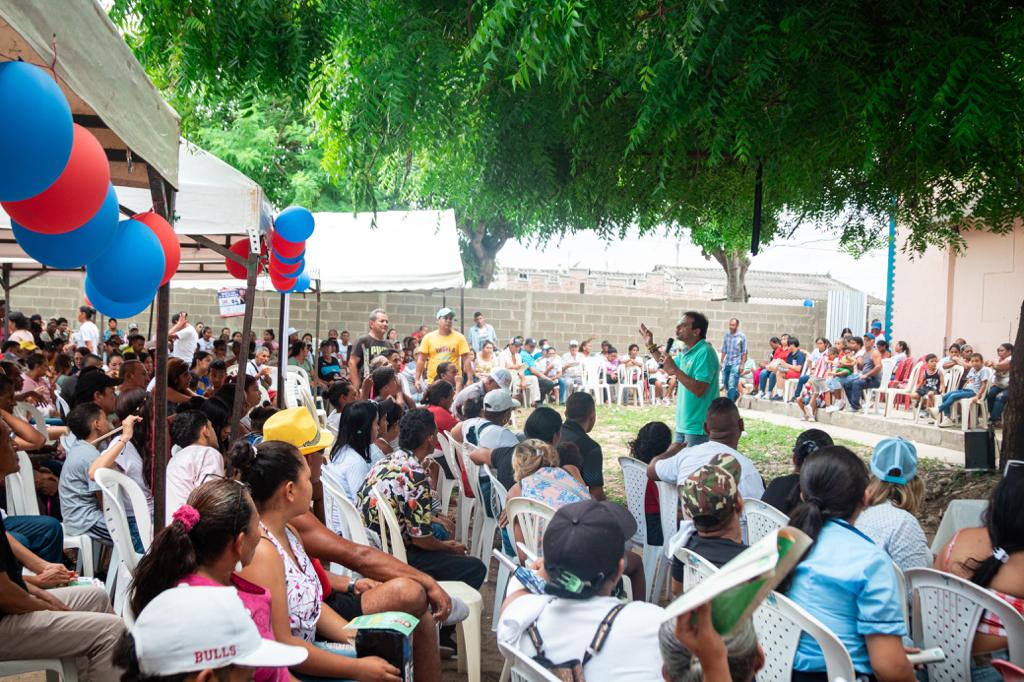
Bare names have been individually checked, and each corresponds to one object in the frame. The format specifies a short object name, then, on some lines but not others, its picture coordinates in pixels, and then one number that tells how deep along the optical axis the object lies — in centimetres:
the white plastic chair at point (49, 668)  322
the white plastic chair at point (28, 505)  499
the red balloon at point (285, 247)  759
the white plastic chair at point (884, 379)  1748
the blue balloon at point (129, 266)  376
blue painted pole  2148
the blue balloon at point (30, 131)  229
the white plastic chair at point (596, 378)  2103
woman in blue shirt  271
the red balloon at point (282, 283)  810
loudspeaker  1003
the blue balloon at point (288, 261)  769
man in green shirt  686
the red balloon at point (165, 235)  415
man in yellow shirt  1065
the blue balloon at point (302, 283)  1030
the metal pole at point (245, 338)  621
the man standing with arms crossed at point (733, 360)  1859
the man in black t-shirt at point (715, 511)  336
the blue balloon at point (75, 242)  336
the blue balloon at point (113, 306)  411
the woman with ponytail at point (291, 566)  288
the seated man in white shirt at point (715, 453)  470
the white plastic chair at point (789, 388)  2011
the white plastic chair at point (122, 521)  418
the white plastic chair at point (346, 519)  444
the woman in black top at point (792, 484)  449
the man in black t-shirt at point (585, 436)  575
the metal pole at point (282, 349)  820
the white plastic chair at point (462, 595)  408
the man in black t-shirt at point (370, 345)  1037
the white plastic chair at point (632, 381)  2119
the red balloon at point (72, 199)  285
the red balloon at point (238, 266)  813
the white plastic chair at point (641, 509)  549
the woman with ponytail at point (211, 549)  243
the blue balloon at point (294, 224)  743
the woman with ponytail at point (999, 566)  287
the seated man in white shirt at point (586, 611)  229
